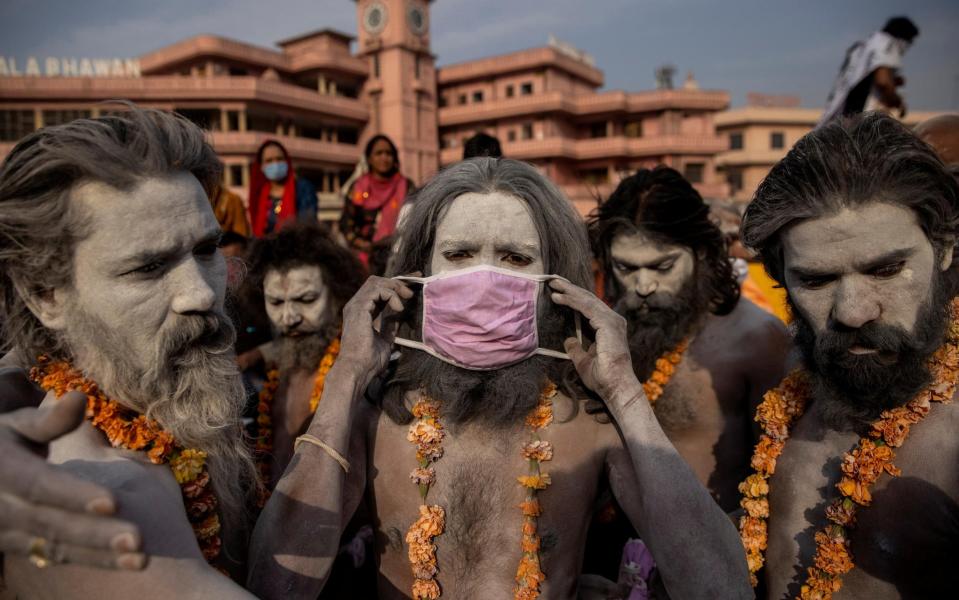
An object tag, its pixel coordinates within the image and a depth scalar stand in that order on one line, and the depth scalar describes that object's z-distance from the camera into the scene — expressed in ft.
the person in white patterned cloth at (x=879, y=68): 17.60
